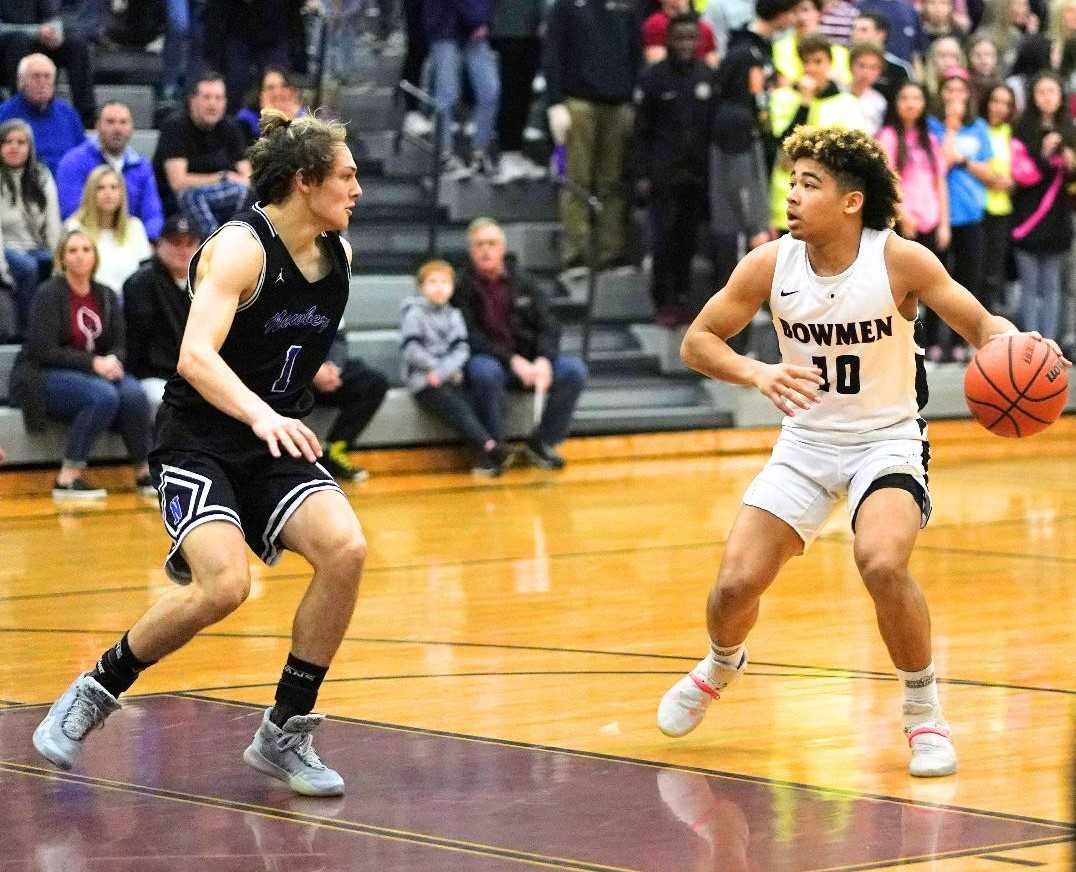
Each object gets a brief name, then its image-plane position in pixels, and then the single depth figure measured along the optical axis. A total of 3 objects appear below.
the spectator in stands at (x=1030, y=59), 15.85
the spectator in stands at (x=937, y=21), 16.02
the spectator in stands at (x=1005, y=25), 16.52
